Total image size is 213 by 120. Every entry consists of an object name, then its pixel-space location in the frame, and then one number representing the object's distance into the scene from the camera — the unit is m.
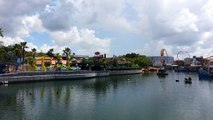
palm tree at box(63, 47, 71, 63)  94.51
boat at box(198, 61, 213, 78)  90.13
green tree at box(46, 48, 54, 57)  101.42
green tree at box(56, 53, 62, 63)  92.78
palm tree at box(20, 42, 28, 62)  78.86
